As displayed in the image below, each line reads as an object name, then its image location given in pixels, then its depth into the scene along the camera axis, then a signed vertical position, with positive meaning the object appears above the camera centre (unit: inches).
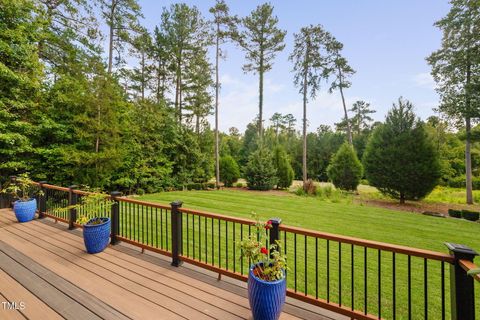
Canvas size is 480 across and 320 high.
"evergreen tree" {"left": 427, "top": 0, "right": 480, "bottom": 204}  395.5 +208.1
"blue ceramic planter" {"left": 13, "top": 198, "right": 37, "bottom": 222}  200.1 -45.5
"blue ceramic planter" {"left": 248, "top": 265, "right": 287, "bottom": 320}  77.1 -49.3
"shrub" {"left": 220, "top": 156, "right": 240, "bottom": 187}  687.7 -28.6
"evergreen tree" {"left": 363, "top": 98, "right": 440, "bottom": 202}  390.9 +8.7
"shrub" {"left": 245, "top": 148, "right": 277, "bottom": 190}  589.9 -24.5
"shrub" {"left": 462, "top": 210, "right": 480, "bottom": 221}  315.3 -77.5
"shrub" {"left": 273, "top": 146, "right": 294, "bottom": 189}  633.6 -23.0
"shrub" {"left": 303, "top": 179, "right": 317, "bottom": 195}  503.8 -60.3
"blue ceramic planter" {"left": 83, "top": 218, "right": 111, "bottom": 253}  140.8 -49.0
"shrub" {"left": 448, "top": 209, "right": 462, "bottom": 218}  333.4 -79.3
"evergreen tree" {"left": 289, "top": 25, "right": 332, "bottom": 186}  609.6 +301.2
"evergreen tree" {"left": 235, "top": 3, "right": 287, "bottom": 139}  610.5 +360.8
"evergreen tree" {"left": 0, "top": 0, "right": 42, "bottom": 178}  261.4 +101.0
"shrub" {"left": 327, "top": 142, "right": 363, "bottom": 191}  558.9 -18.6
